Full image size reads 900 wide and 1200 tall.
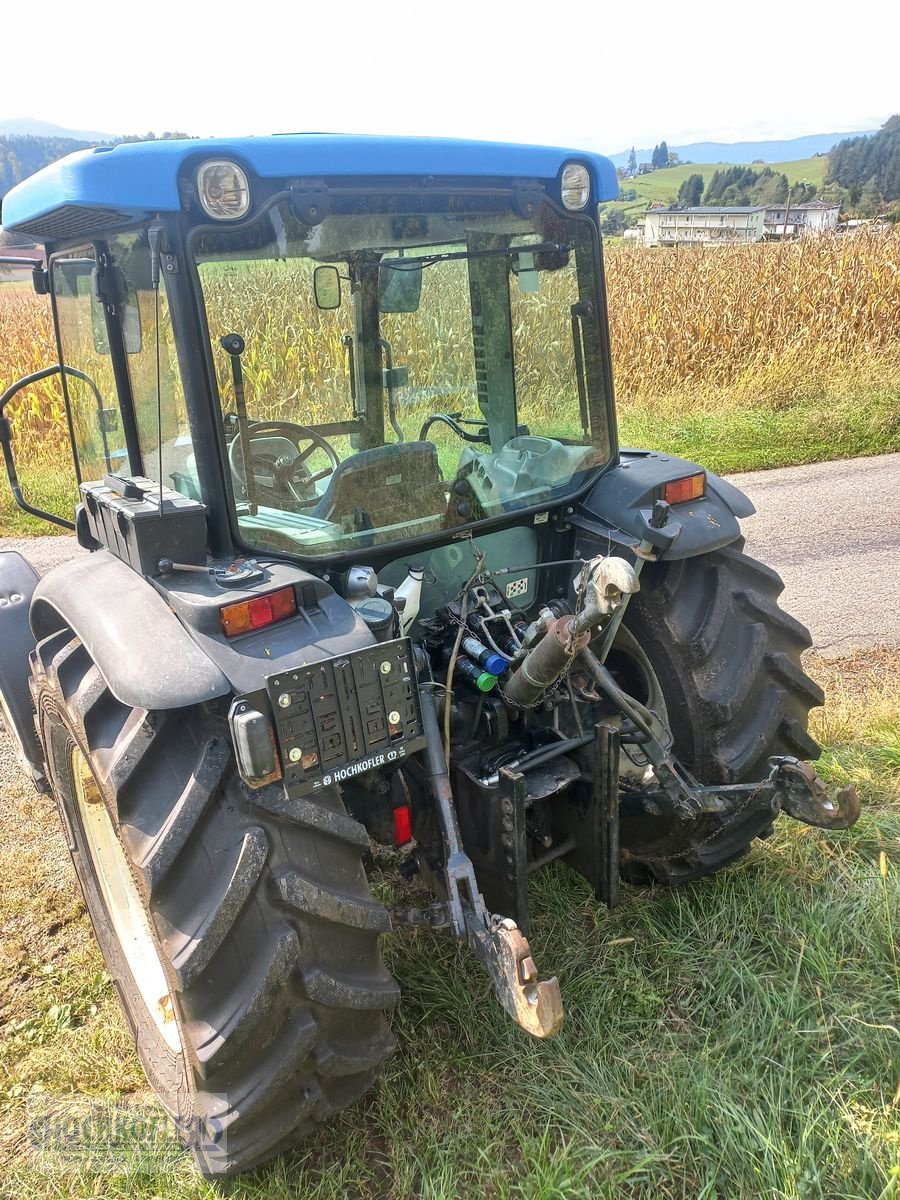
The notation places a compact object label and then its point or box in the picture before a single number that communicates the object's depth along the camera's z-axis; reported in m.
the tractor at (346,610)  1.75
